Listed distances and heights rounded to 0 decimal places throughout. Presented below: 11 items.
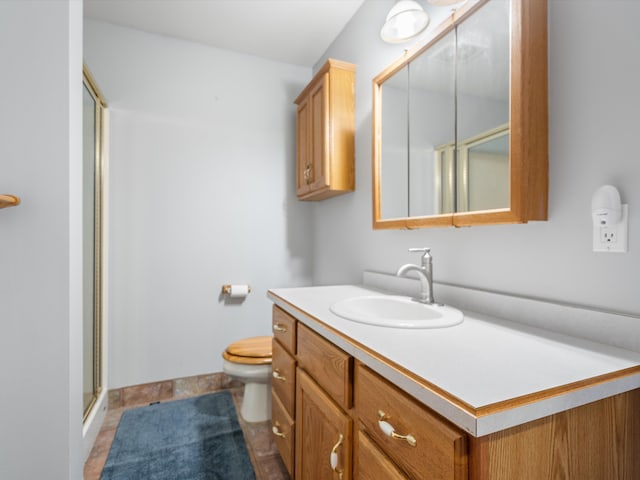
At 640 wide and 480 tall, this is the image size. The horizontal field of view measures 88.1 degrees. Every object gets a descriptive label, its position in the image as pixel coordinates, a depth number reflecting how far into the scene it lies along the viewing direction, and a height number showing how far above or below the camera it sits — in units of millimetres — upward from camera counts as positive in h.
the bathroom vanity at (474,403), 545 -318
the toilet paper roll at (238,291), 2359 -354
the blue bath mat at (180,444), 1536 -1065
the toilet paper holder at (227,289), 2365 -341
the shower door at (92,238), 1727 +25
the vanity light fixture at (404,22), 1343 +919
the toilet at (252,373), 1899 -759
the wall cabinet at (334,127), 1935 +679
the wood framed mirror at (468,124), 942 +423
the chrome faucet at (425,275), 1248 -134
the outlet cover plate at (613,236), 786 +7
